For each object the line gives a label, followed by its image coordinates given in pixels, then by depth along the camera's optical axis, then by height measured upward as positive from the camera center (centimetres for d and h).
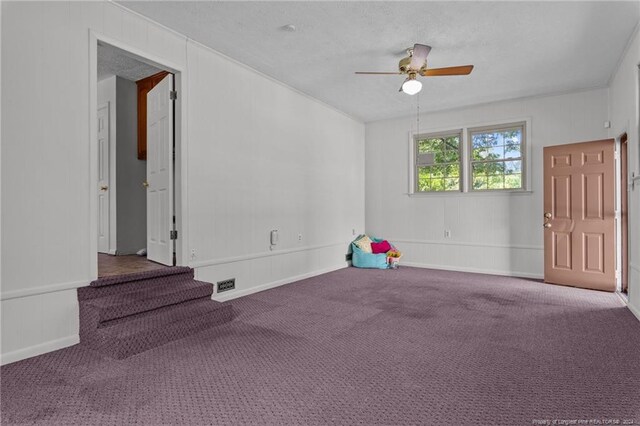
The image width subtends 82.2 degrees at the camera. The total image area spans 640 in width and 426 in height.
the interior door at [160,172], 383 +46
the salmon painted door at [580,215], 469 -5
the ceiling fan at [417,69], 354 +150
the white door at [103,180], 525 +49
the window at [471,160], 586 +89
